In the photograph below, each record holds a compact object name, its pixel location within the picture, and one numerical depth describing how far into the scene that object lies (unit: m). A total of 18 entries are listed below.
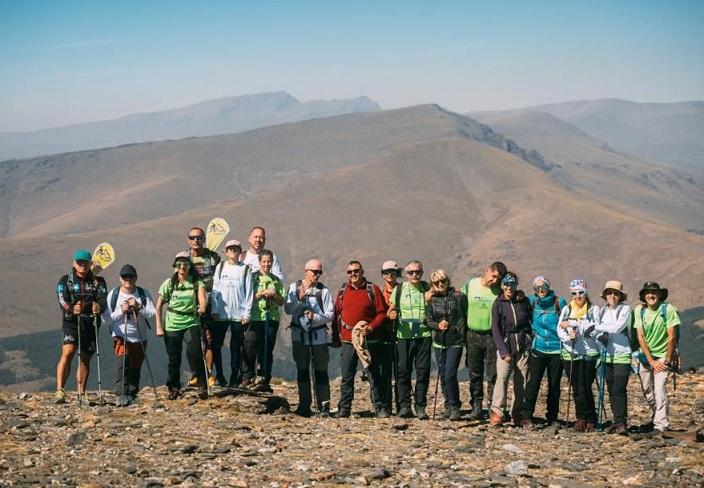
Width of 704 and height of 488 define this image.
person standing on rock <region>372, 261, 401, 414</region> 13.58
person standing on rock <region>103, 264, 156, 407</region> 13.22
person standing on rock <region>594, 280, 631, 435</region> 12.85
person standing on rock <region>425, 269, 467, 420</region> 13.48
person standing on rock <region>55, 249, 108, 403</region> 13.23
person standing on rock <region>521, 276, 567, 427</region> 13.32
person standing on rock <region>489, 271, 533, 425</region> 13.19
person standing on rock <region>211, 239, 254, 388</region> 13.91
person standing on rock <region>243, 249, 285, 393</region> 14.00
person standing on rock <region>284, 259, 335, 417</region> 13.42
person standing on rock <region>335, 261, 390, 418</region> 13.34
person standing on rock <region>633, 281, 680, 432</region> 12.81
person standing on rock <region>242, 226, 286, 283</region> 14.48
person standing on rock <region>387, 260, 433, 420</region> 13.60
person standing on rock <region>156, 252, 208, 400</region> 13.36
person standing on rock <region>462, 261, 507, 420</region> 13.56
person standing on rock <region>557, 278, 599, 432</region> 12.98
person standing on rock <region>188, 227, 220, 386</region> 13.91
